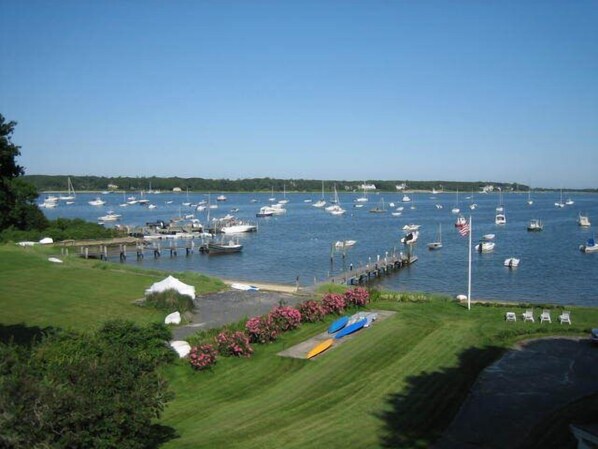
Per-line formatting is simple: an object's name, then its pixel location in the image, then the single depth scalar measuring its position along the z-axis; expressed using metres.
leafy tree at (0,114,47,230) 16.88
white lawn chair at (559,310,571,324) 25.55
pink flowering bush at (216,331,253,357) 21.34
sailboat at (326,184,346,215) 155.38
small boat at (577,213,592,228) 111.62
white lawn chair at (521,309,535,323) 26.14
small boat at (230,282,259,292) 36.06
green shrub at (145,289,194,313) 28.84
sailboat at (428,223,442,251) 79.00
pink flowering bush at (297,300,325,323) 25.75
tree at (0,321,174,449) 9.01
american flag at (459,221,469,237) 35.41
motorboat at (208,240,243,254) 77.94
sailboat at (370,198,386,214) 166.25
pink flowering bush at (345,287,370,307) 28.34
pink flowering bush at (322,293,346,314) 26.96
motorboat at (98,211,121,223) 130.00
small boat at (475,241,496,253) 74.31
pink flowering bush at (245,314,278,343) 22.64
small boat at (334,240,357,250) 76.44
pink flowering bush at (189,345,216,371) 19.91
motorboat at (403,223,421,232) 101.57
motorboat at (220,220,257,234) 101.71
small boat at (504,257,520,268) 61.64
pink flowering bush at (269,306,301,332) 24.00
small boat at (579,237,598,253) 73.75
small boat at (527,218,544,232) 101.50
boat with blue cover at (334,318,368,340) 23.66
